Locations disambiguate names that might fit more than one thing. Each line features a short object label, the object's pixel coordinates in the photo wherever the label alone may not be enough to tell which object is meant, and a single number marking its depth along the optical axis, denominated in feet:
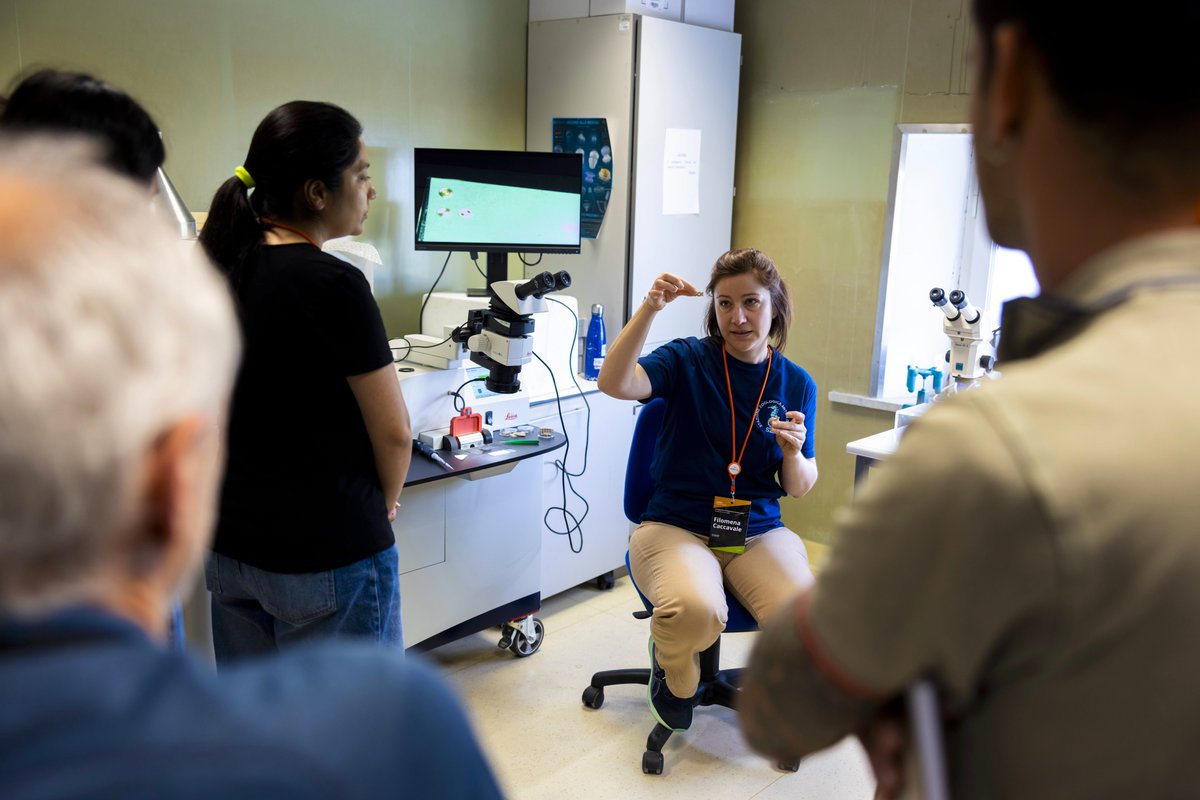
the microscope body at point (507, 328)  8.77
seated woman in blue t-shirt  8.17
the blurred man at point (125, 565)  1.53
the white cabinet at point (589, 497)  11.07
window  12.03
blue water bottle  11.77
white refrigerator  11.59
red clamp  9.43
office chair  8.44
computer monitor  10.47
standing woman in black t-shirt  5.37
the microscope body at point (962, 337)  9.50
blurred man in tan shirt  1.86
